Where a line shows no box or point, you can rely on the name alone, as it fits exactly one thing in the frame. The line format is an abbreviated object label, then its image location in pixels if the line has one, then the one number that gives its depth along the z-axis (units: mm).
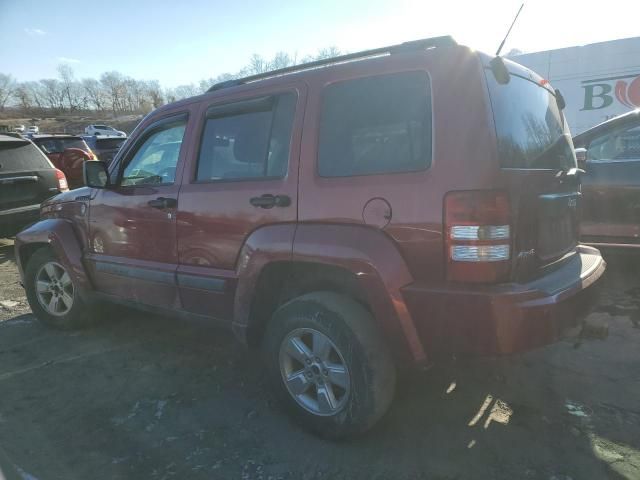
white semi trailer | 12672
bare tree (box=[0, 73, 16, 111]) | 103688
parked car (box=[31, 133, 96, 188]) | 10414
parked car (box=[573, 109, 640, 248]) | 4426
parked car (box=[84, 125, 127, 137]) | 44500
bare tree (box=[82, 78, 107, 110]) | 120812
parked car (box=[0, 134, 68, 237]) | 6797
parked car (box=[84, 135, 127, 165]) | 14488
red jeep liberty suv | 2053
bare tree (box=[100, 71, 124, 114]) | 117812
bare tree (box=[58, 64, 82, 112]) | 120438
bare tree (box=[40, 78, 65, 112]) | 118438
